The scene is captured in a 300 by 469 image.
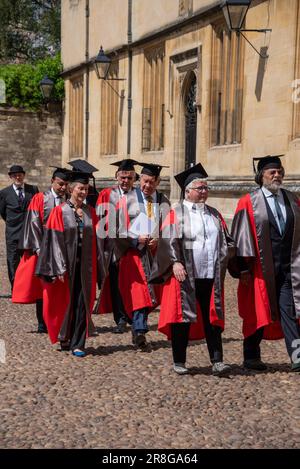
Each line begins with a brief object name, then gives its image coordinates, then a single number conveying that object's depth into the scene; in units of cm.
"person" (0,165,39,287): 1052
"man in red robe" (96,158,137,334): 811
